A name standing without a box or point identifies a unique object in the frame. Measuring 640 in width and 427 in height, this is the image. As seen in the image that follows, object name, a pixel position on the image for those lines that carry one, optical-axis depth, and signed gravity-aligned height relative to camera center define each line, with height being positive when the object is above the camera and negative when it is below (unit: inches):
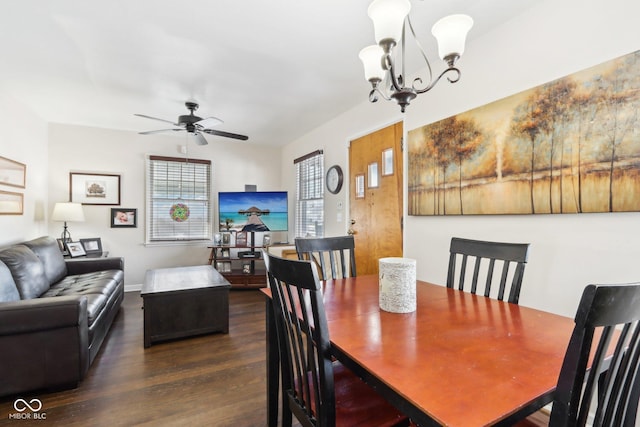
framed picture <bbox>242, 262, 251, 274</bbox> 189.5 -32.0
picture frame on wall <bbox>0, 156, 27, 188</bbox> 123.0 +21.3
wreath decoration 198.5 +5.0
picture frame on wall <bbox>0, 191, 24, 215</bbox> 123.3 +7.7
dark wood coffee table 106.1 -33.1
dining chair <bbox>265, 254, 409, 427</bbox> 39.1 -23.8
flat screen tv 200.8 +6.1
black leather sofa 74.2 -30.5
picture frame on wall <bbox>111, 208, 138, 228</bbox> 183.3 +1.7
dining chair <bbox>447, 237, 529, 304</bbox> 60.4 -8.5
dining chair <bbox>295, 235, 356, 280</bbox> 82.2 -8.3
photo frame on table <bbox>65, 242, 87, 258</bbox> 154.2 -15.4
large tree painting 59.2 +16.5
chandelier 49.8 +32.9
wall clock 154.4 +21.2
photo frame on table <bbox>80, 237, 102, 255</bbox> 164.6 -14.5
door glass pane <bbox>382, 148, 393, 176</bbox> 121.3 +23.4
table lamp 155.3 +3.8
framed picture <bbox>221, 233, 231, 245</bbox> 193.8 -13.1
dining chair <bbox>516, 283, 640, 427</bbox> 24.8 -13.0
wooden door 118.6 +9.9
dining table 27.3 -16.9
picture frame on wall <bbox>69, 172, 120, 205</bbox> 175.0 +19.1
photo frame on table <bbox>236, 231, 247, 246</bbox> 193.8 -12.6
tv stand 185.6 -29.0
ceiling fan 132.4 +43.7
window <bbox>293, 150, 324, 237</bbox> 175.2 +15.1
